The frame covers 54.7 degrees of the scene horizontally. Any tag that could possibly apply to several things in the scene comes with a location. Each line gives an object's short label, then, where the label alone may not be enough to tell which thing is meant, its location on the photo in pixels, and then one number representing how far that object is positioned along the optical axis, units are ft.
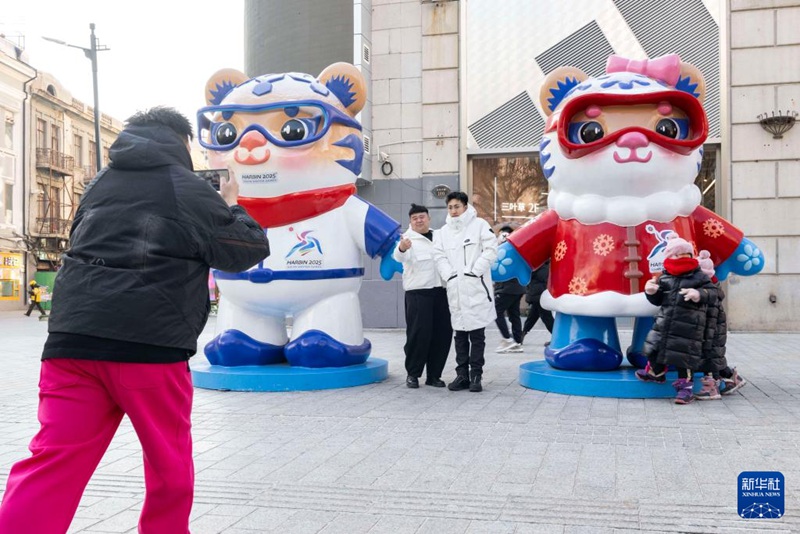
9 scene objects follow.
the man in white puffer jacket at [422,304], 21.09
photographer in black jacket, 7.48
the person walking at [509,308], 31.04
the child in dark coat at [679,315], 18.16
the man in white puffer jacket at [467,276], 20.21
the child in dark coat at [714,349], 18.52
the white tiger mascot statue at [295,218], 21.26
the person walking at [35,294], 67.77
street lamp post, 56.80
